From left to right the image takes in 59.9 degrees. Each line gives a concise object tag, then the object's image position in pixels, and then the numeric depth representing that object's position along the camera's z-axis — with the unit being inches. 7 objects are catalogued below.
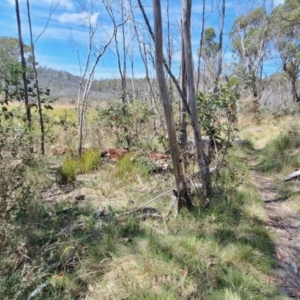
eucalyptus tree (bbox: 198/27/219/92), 405.6
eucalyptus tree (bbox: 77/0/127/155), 185.2
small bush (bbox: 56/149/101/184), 136.5
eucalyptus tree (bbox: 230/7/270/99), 470.9
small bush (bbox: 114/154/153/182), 137.3
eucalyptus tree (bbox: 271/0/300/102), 428.8
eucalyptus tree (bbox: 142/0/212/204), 73.1
